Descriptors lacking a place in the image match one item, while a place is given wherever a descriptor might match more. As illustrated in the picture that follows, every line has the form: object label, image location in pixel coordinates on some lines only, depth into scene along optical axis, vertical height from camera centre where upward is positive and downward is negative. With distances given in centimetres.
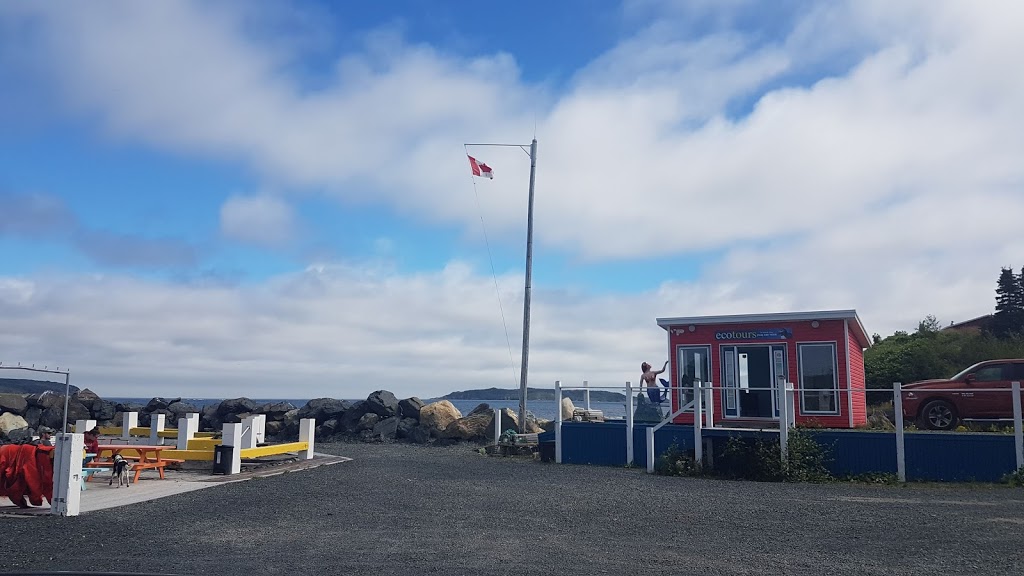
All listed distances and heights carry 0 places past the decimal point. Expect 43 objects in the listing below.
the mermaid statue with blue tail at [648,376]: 2227 +72
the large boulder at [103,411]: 2986 -44
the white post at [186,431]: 1769 -68
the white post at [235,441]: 1606 -79
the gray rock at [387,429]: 2677 -89
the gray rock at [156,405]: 3152 -22
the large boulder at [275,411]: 2870 -38
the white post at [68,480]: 1072 -104
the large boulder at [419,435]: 2600 -106
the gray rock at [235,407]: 2902 -25
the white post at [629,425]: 1855 -49
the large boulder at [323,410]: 2850 -33
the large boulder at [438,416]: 2605 -46
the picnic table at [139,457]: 1461 -109
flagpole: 2370 +212
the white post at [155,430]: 1959 -72
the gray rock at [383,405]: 2781 -13
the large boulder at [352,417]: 2802 -55
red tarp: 1109 -104
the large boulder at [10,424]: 2575 -81
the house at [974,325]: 5123 +529
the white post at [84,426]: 1830 -62
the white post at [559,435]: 1962 -76
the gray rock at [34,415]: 2856 -58
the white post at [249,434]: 1780 -73
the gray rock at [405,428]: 2666 -86
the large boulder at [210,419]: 2955 -68
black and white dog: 1419 -121
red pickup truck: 1798 +15
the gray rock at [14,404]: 2834 -21
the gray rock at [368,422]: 2748 -70
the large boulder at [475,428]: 2553 -80
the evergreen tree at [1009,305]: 4935 +657
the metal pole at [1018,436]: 1464 -53
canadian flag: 2488 +692
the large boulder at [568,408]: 2559 -17
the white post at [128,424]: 2084 -63
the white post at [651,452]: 1752 -101
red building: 2000 +104
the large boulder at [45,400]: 2913 -7
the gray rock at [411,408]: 2738 -22
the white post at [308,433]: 1912 -75
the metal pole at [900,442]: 1537 -67
